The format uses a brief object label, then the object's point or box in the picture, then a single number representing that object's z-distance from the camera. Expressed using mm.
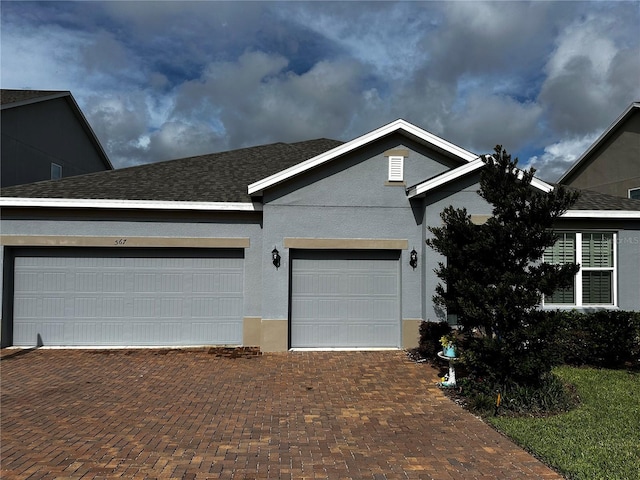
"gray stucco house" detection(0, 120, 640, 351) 10602
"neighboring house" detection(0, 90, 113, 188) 14445
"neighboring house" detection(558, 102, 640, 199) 17188
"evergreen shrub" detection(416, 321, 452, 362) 9641
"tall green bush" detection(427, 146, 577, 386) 6820
